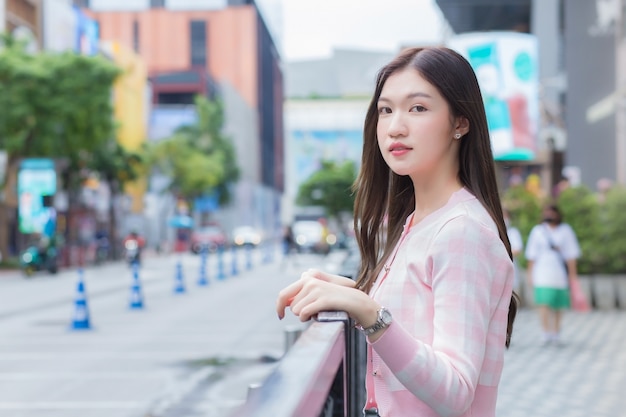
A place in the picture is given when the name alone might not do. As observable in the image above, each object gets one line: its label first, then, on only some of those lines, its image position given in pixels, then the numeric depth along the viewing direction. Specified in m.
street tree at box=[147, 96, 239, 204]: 67.31
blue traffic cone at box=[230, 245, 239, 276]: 33.84
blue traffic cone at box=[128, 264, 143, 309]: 19.27
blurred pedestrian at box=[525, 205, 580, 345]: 11.81
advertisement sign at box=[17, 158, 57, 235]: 39.03
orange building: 112.31
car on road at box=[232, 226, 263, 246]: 74.19
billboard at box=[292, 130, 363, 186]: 142.50
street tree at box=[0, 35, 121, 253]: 36.44
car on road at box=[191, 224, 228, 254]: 63.22
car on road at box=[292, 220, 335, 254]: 53.69
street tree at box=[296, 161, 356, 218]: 102.19
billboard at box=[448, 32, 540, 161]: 29.38
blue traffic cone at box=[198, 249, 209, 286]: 27.23
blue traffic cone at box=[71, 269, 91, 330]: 15.34
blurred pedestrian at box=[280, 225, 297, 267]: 38.38
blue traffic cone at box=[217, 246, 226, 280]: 30.88
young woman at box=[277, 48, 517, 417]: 1.75
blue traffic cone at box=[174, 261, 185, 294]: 23.66
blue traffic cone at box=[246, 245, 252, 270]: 38.42
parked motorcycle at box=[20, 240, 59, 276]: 32.69
